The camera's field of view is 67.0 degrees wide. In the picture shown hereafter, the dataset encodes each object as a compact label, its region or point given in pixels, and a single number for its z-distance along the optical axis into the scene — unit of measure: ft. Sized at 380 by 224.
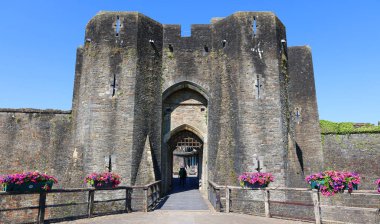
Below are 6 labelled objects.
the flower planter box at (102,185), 33.96
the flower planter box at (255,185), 33.65
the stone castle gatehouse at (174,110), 46.01
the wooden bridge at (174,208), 26.59
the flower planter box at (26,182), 24.45
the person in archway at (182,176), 70.03
